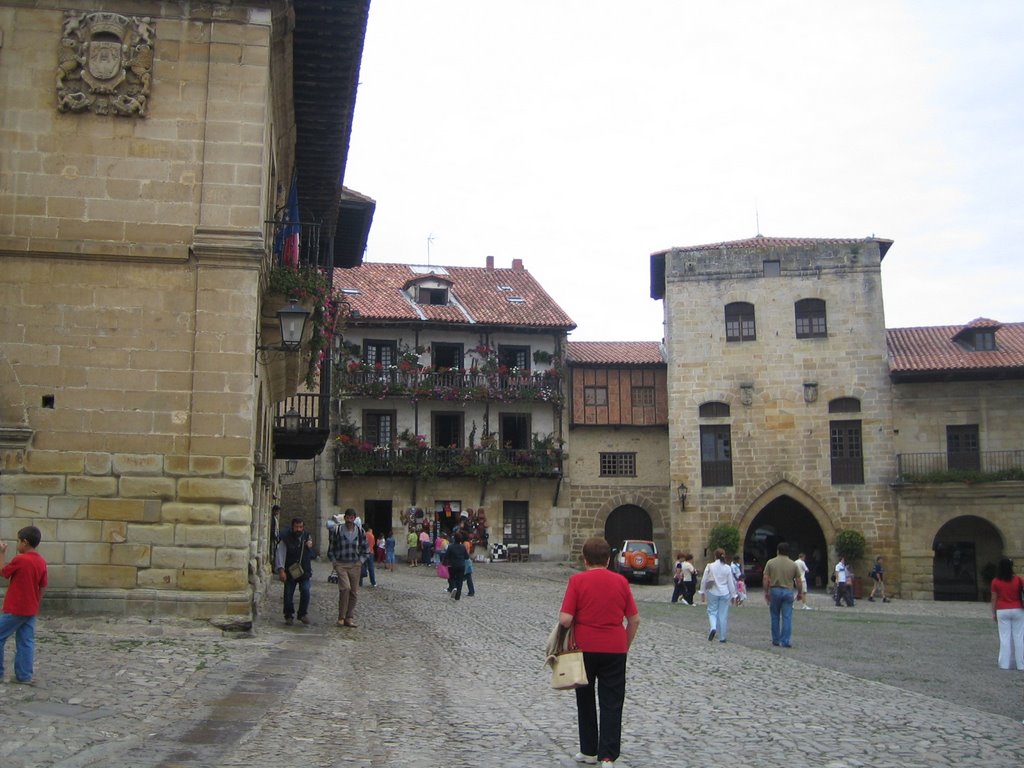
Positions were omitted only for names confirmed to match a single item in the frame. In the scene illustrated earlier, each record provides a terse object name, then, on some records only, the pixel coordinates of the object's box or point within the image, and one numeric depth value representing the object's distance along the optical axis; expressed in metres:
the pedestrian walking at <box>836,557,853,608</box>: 30.78
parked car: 35.31
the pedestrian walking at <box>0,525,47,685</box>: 8.53
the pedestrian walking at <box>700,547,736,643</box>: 16.22
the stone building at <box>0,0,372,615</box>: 12.48
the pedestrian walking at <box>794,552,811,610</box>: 26.53
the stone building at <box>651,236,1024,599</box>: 36.91
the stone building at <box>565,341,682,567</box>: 40.69
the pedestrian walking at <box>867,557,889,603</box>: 35.06
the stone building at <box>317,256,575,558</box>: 38.81
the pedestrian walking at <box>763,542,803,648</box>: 15.47
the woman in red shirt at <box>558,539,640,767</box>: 6.72
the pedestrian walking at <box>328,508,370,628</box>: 15.24
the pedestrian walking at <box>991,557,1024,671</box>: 13.67
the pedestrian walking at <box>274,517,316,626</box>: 15.23
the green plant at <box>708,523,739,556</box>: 36.81
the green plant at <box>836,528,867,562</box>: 36.59
